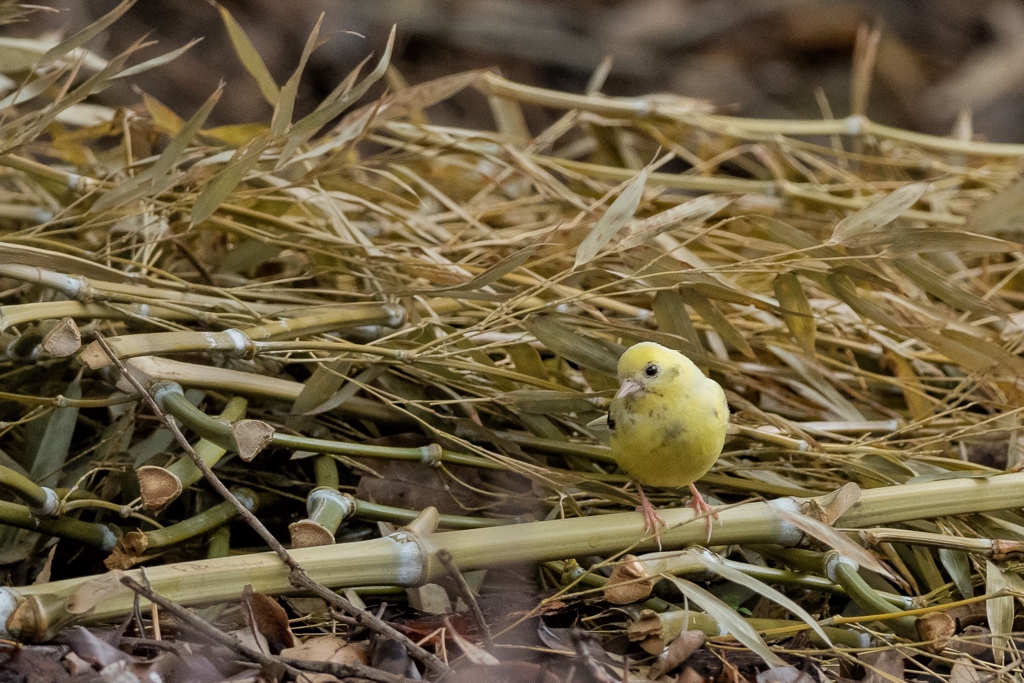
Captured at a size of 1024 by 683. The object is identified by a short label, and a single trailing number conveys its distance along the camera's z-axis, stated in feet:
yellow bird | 15.97
